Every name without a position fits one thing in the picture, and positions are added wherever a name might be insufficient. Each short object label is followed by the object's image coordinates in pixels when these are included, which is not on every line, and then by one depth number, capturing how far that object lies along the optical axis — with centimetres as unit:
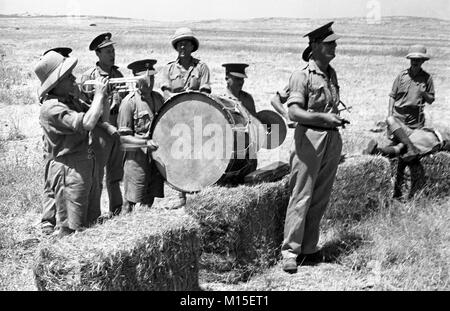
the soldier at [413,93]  915
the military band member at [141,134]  734
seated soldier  865
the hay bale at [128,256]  452
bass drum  669
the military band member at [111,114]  791
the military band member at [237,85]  804
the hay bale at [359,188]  761
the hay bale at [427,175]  871
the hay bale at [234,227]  596
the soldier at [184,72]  809
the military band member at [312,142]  603
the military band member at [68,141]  558
